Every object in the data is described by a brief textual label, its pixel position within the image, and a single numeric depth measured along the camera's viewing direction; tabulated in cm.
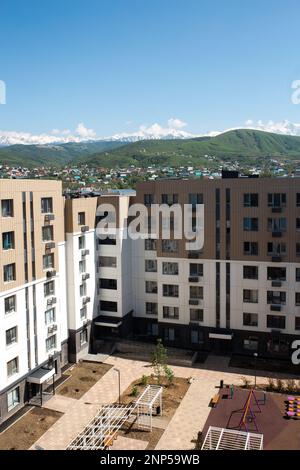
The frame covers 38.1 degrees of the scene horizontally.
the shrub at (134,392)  3819
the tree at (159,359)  4012
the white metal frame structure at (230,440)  2795
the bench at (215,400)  3543
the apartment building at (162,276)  3825
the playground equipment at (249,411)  3105
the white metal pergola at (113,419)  3027
